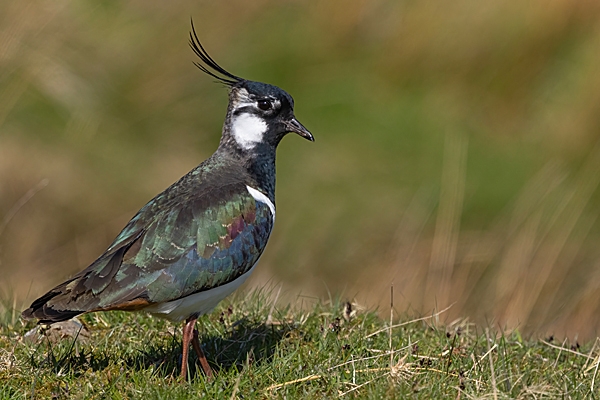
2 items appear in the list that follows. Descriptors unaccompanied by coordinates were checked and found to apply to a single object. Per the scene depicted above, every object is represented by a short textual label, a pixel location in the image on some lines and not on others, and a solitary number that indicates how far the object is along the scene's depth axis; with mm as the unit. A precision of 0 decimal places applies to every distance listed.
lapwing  9633
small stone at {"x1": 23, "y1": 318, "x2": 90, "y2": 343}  11039
